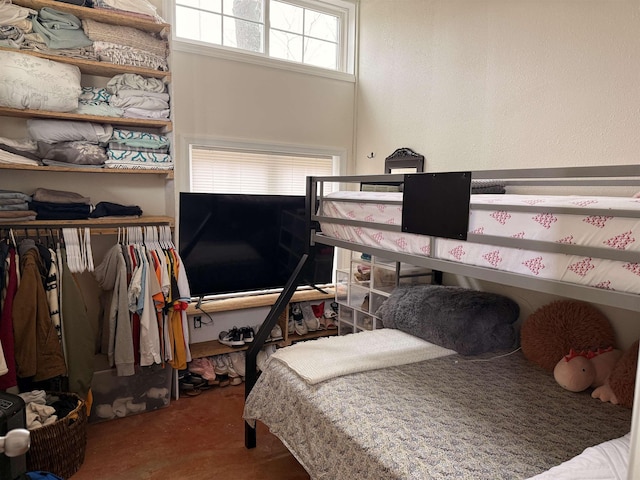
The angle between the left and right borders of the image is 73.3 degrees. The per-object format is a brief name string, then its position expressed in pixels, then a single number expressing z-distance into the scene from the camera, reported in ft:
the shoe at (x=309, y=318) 12.36
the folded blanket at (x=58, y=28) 8.30
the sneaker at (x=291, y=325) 12.05
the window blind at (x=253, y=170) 11.19
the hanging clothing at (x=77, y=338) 8.20
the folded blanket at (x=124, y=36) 8.73
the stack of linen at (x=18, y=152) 8.06
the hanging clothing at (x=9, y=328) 7.36
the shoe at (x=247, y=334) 11.01
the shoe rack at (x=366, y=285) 10.24
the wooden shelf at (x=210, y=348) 10.66
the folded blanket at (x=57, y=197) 8.54
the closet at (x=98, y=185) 8.37
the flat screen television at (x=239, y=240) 10.43
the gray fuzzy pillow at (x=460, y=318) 8.06
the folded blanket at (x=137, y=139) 9.11
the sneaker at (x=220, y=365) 10.94
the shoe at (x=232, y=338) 10.85
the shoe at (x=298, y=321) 12.08
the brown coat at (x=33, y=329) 7.57
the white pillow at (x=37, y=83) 7.86
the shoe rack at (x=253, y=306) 10.78
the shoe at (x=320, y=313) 12.50
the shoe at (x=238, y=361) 11.16
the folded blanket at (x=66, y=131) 8.41
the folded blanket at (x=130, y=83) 9.12
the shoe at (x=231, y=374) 11.03
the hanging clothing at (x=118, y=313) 8.82
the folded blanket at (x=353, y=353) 7.11
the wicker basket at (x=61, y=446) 7.01
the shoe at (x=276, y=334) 11.64
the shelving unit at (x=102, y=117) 8.26
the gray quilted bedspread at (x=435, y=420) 4.94
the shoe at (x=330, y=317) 12.66
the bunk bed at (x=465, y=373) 4.28
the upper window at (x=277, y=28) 10.97
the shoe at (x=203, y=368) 10.61
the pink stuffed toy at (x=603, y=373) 6.27
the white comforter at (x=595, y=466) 4.25
